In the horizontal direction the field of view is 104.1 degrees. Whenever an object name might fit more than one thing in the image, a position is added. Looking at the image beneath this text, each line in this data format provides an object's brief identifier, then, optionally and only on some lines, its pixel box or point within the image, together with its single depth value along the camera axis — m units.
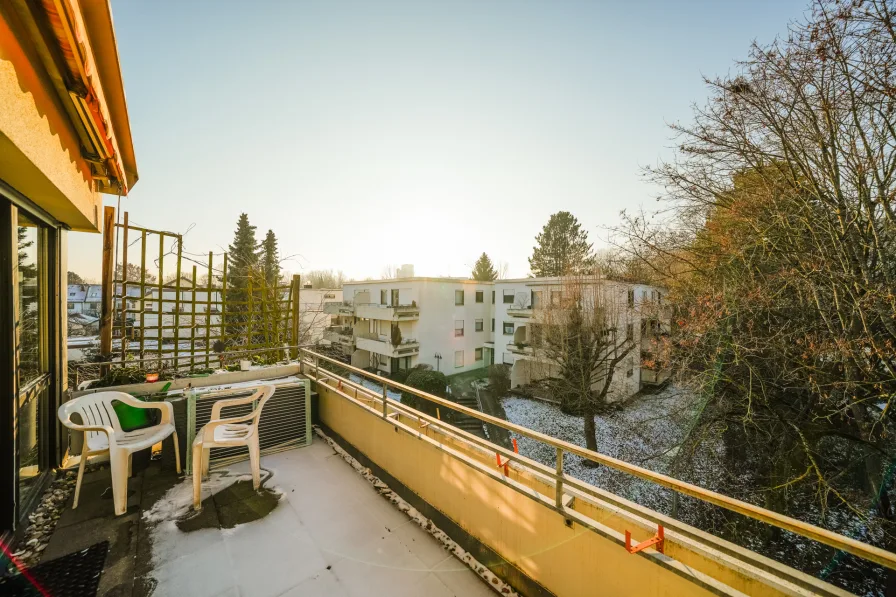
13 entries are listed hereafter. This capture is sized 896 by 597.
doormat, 2.06
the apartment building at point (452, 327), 17.09
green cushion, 3.45
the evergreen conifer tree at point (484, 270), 34.07
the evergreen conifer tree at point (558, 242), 27.62
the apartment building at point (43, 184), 1.57
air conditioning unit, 3.63
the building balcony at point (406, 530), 1.58
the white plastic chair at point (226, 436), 2.93
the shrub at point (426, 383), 14.59
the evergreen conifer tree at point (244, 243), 22.14
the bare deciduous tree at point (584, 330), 12.69
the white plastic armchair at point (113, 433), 2.79
